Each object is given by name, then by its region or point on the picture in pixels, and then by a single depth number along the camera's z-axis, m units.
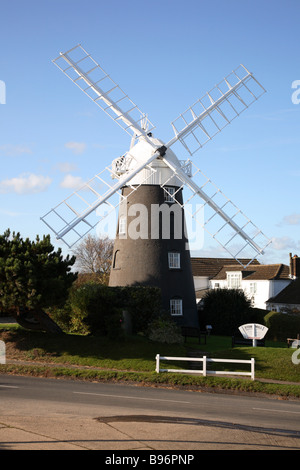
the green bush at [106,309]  33.44
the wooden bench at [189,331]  37.16
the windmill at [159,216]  37.47
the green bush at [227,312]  43.38
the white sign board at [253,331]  31.11
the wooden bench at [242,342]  32.72
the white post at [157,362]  26.96
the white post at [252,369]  25.81
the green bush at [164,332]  32.44
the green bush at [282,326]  41.69
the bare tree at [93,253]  80.94
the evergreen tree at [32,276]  29.33
